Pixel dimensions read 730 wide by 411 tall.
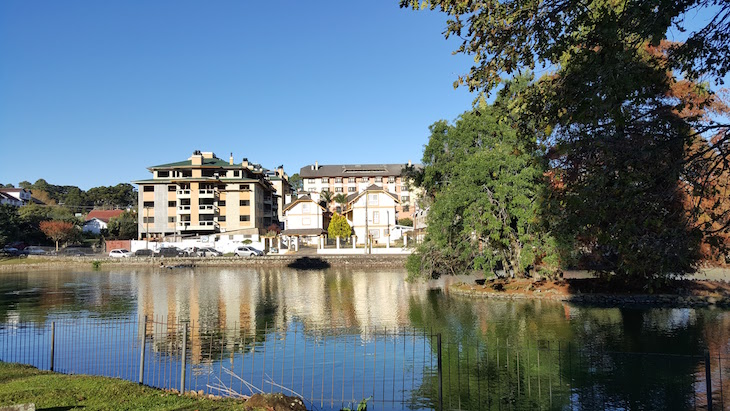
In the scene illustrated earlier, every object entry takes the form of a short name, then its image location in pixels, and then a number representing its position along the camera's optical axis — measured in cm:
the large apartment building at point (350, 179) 11544
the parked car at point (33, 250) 6631
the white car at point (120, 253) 6562
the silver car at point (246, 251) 6512
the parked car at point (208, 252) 6562
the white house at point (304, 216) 7712
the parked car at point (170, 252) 6631
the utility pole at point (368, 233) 6253
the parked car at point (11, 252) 6436
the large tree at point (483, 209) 2838
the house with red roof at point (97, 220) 9946
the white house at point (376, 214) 7700
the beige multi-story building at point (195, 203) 7719
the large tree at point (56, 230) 7288
